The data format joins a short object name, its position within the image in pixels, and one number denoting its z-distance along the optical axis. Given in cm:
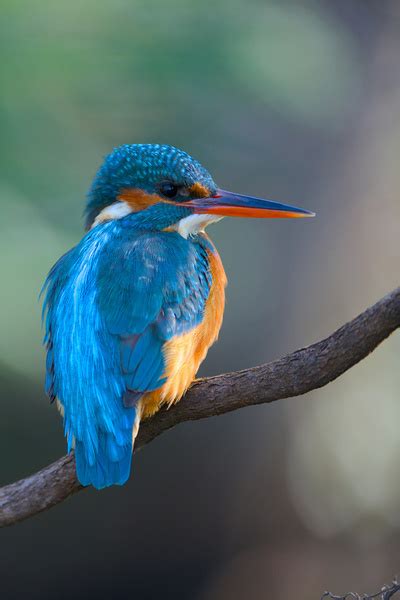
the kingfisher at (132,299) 283
